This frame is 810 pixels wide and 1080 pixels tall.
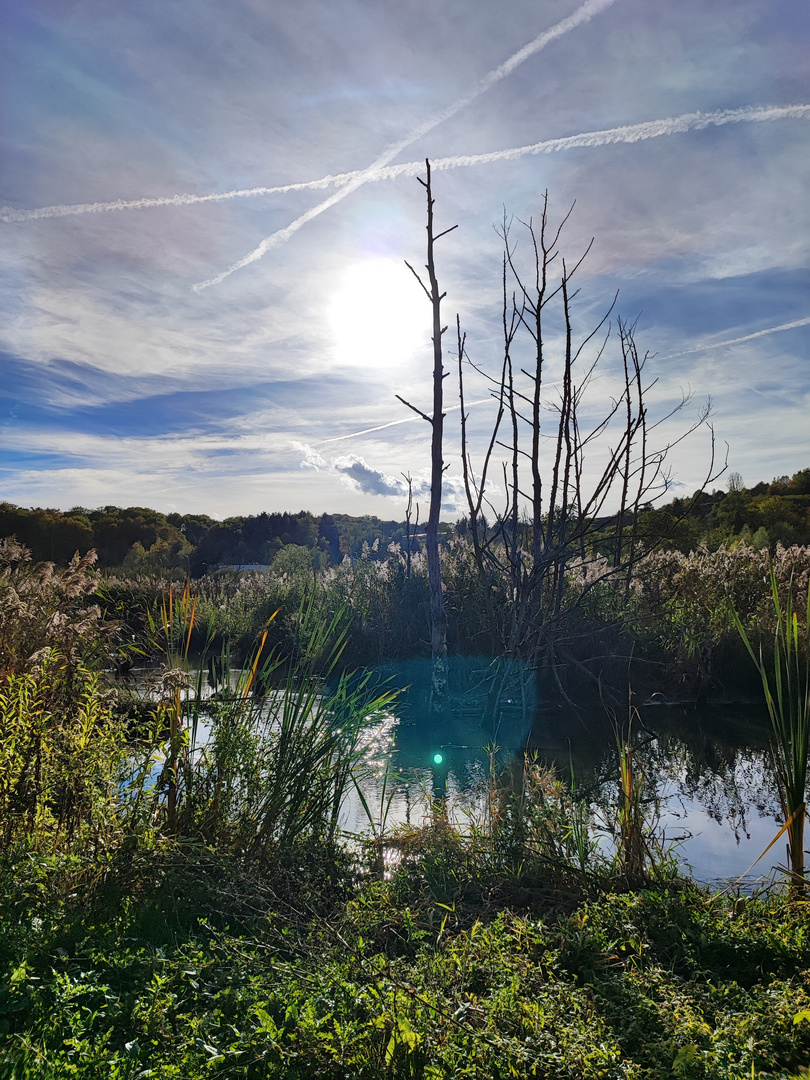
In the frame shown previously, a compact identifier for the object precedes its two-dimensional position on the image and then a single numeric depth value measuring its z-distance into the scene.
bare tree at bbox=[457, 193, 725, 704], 7.00
